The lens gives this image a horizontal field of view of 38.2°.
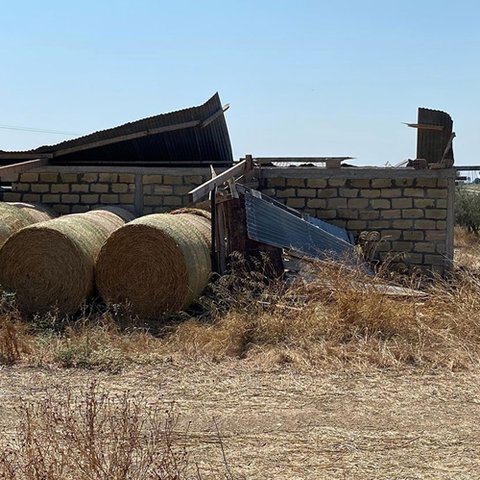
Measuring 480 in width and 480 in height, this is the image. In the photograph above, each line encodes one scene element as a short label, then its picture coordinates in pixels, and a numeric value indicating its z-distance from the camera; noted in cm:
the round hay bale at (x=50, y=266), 829
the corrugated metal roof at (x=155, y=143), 1276
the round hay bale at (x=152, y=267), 812
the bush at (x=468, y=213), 2195
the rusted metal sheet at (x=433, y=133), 1219
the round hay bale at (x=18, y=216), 902
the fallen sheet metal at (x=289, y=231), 889
